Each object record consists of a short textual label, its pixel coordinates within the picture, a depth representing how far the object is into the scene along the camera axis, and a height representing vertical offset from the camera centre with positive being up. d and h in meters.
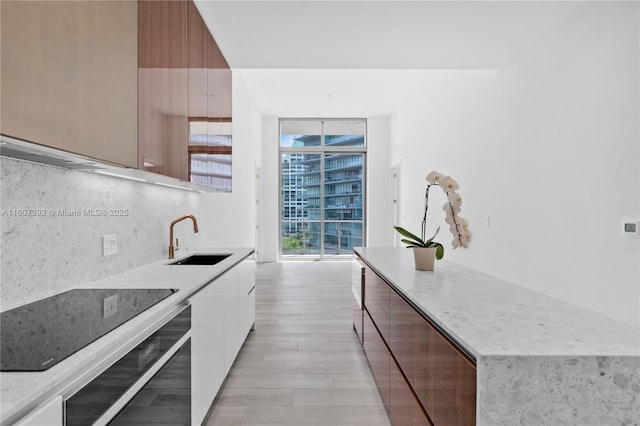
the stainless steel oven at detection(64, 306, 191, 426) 0.90 -0.56
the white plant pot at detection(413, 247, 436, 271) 2.07 -0.27
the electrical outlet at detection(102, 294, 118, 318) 1.25 -0.36
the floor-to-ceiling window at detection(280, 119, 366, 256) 8.21 +0.63
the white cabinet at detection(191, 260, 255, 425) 1.70 -0.73
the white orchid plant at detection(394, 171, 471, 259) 1.85 +0.01
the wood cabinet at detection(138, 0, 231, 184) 1.68 +0.74
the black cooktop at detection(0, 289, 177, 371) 0.88 -0.37
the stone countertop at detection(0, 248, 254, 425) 0.71 -0.37
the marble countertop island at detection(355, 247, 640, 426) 0.90 -0.41
